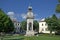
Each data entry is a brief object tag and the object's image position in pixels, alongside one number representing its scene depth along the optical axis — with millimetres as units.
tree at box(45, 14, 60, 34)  26903
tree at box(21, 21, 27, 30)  36399
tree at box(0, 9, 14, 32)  17047
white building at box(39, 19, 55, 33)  36952
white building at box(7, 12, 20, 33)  52247
